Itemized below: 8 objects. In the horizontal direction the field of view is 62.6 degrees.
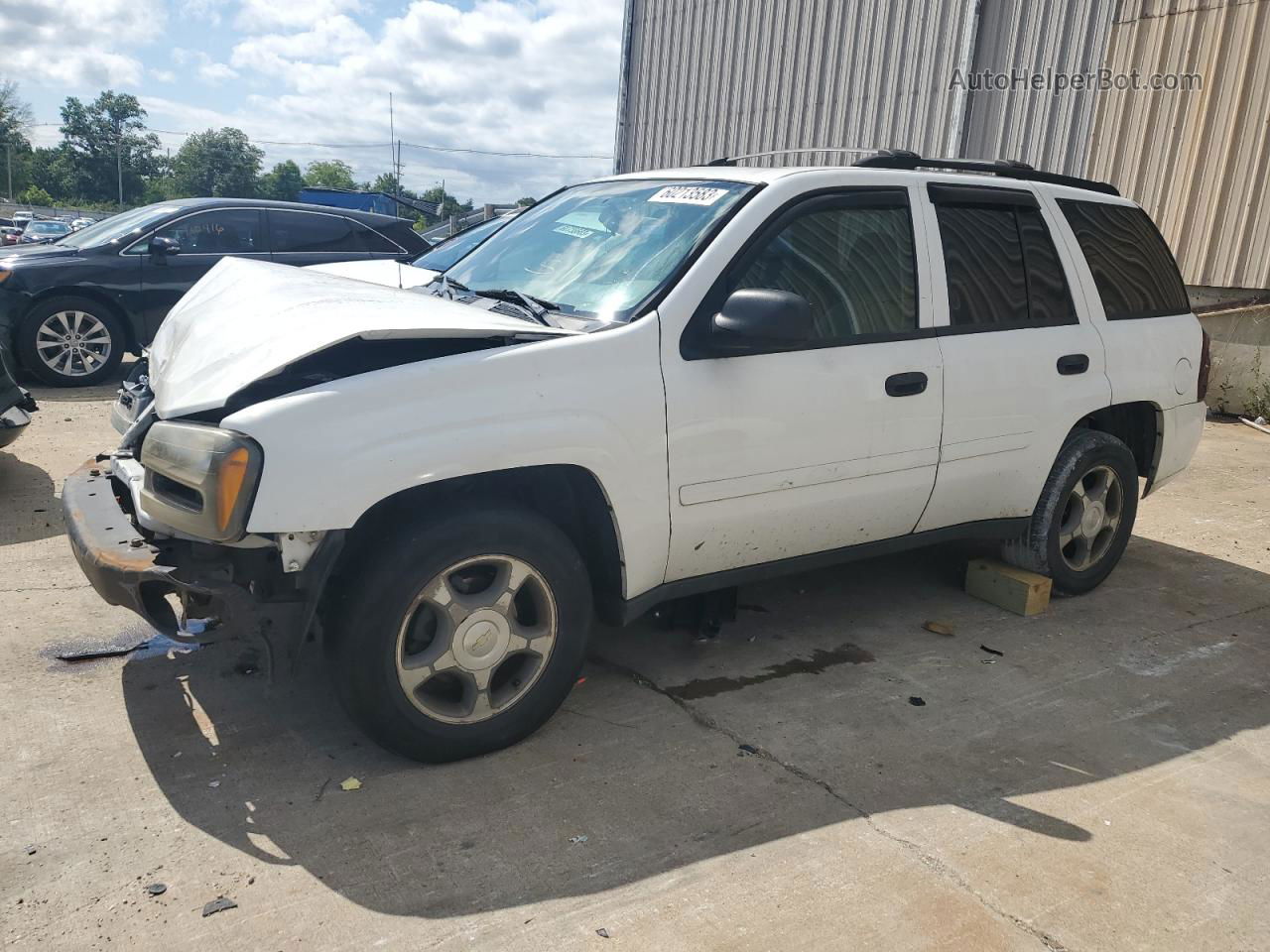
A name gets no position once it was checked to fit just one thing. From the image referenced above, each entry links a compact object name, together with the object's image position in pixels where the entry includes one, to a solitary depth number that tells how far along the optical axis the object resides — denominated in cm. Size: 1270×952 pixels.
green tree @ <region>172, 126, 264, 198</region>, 10262
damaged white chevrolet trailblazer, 294
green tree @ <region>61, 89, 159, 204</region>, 10719
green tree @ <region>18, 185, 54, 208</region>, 9306
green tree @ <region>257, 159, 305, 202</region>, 10206
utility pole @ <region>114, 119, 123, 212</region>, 10400
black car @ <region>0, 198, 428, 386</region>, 856
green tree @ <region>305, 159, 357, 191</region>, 12738
